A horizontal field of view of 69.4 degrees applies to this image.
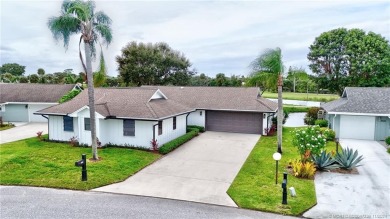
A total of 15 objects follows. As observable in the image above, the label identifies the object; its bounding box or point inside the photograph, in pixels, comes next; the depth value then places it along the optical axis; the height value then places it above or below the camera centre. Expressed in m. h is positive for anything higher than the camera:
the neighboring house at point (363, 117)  20.17 -2.19
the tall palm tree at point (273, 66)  15.85 +1.20
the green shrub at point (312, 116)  29.81 -3.13
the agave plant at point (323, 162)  13.55 -3.59
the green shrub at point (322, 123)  25.53 -3.23
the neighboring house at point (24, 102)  28.25 -1.46
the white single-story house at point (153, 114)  17.66 -1.87
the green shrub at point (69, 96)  25.17 -0.78
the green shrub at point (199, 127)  24.06 -3.41
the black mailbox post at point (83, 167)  11.67 -3.32
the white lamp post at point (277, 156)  11.03 -2.68
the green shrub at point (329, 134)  20.52 -3.41
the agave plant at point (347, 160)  13.54 -3.52
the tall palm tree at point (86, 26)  13.83 +3.07
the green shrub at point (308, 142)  13.29 -2.59
